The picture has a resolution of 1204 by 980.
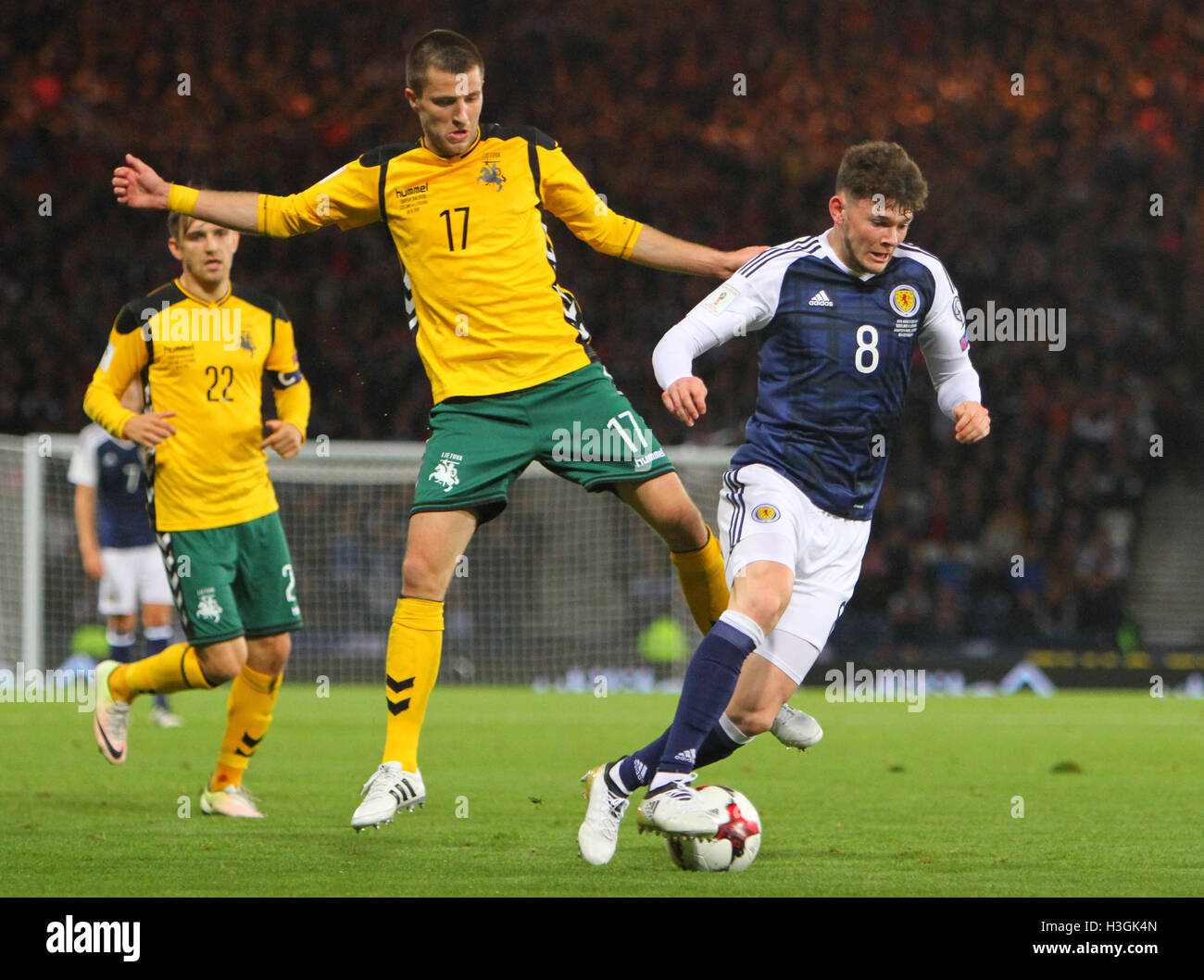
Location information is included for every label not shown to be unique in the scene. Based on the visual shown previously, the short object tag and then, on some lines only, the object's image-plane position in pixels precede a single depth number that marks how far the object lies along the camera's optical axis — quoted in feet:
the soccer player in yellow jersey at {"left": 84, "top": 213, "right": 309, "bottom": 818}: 43.27
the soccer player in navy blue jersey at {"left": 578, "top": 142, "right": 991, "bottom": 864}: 33.86
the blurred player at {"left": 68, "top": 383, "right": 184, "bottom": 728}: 72.49
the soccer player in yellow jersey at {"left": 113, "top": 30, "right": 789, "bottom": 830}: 35.06
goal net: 98.89
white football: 31.86
